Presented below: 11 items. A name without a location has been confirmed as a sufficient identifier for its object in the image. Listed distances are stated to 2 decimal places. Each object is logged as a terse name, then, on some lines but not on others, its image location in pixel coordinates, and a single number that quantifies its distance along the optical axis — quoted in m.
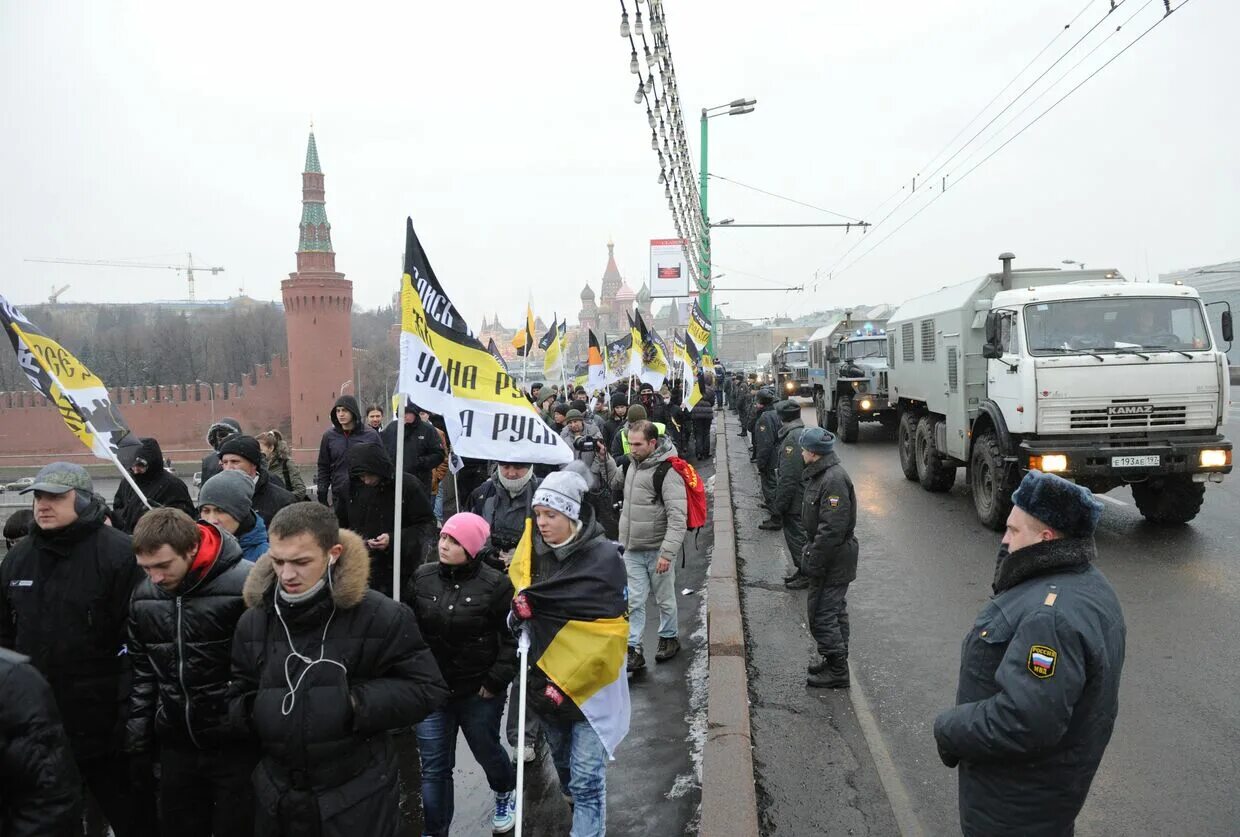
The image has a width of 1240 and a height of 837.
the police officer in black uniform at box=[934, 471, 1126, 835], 2.52
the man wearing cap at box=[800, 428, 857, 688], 5.52
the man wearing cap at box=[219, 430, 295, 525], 5.50
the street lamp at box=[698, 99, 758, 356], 25.34
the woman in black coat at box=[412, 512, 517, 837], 3.77
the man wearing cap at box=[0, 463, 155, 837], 3.47
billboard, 35.36
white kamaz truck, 8.90
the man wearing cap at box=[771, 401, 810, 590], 7.70
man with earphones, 2.80
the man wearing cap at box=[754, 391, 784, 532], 10.87
